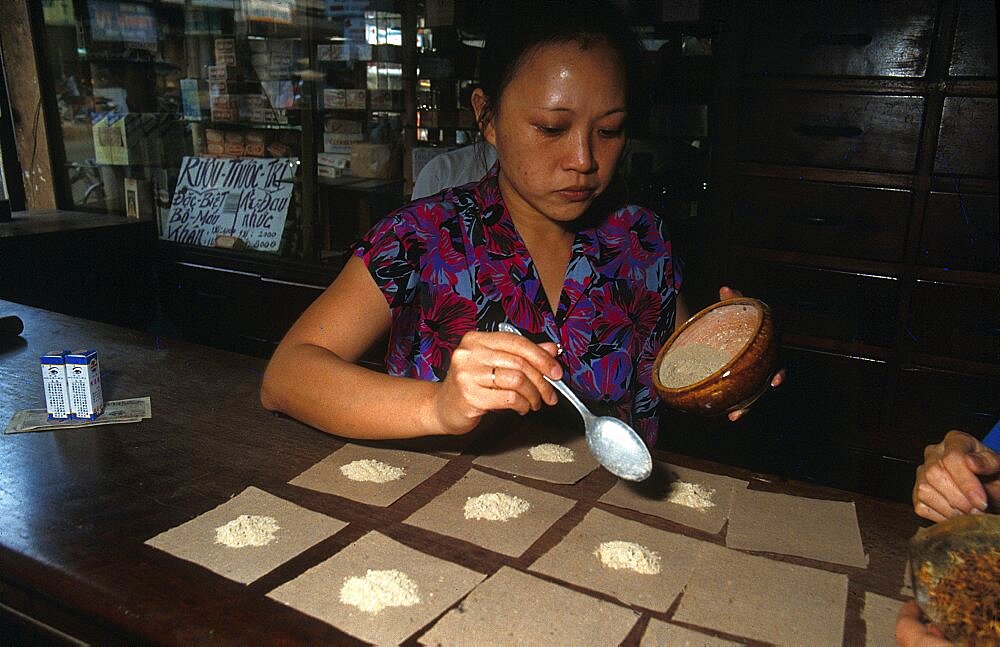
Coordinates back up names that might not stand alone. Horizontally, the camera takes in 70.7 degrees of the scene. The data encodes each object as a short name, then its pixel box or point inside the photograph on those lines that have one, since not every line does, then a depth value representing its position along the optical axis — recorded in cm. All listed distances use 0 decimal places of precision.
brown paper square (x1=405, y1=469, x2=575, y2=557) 100
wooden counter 84
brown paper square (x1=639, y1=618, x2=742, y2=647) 80
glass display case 333
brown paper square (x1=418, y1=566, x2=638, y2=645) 80
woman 132
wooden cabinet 233
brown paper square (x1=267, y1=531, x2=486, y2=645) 82
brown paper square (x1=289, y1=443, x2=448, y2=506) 113
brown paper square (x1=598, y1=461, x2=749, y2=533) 108
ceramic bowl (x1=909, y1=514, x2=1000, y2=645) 68
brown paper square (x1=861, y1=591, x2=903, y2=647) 82
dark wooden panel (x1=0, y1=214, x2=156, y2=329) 341
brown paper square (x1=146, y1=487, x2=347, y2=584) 93
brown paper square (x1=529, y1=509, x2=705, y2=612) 90
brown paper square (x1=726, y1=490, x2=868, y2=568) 100
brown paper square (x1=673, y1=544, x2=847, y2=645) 83
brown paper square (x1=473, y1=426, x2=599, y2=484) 122
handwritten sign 371
